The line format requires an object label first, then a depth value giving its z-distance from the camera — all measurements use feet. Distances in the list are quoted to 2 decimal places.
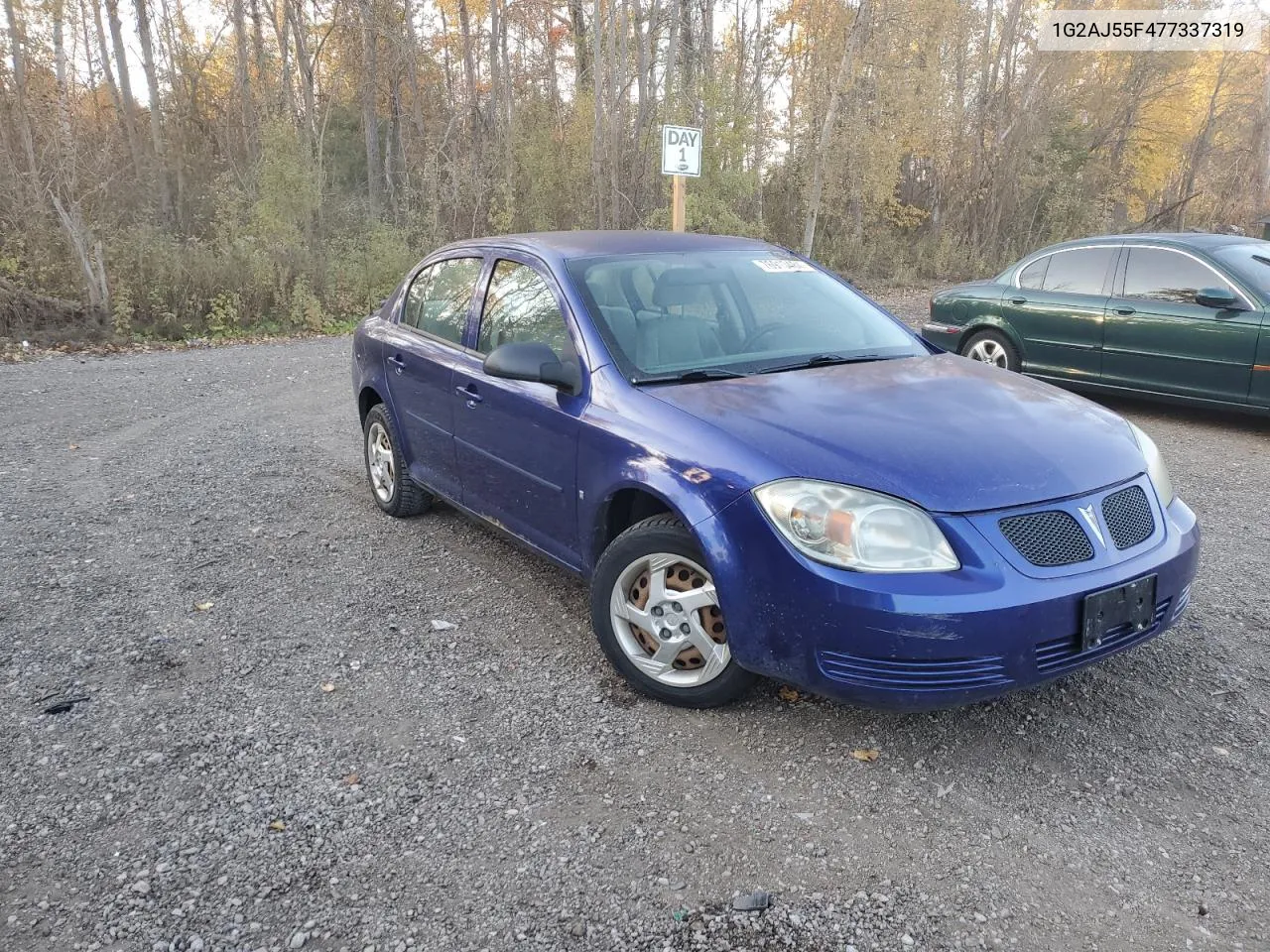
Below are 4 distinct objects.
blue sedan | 8.95
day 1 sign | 30.76
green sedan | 22.61
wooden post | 33.50
